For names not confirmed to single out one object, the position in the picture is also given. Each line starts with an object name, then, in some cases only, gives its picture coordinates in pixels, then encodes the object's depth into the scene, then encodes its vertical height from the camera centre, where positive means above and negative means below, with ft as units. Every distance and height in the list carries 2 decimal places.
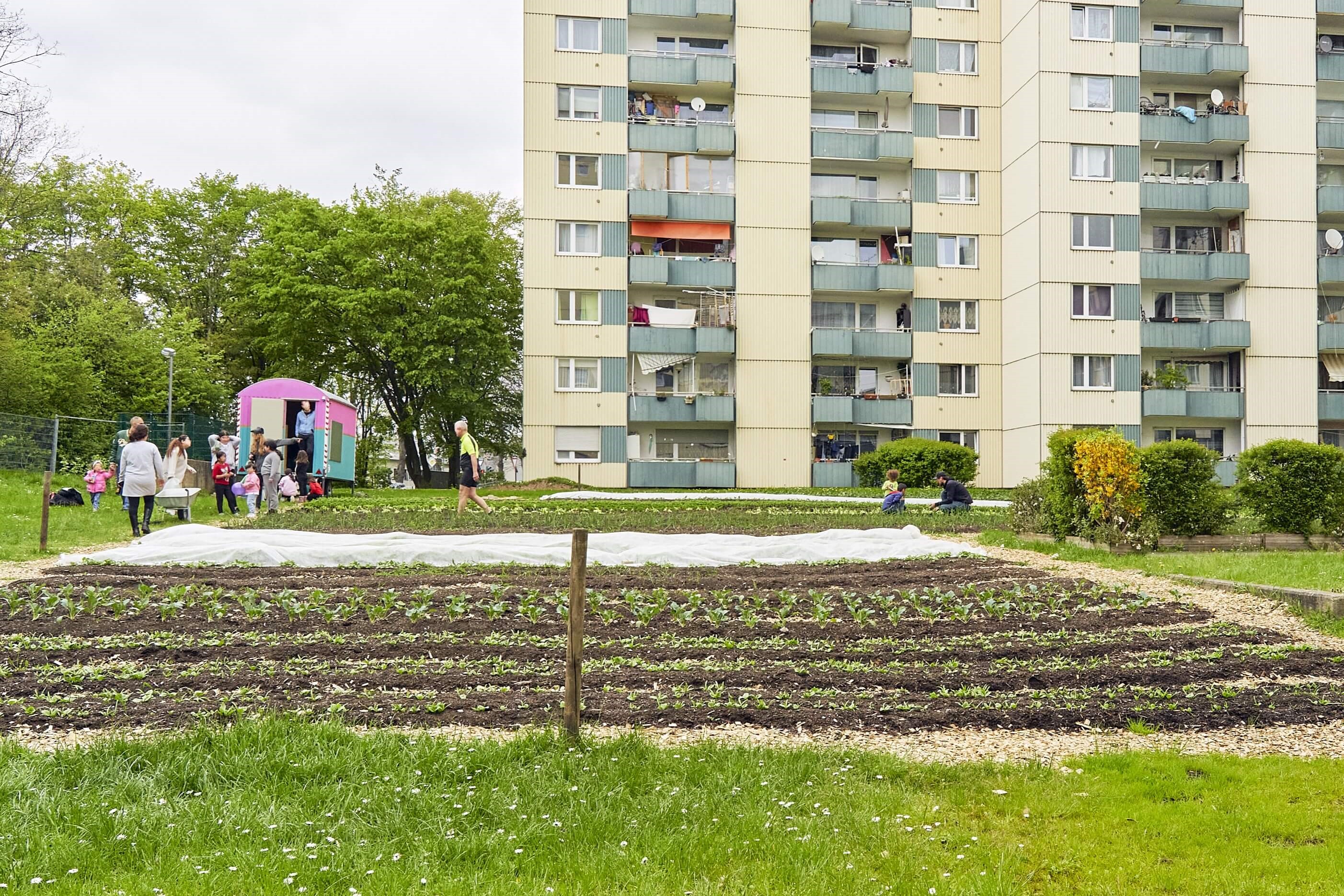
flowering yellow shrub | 52.26 -0.81
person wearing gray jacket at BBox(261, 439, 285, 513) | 73.56 -1.12
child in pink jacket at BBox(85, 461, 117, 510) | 76.59 -1.69
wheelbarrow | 66.49 -2.55
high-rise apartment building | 132.57 +29.79
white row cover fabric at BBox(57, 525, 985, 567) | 46.91 -4.09
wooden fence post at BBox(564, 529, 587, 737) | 19.39 -3.29
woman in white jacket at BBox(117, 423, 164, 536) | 59.00 -0.70
